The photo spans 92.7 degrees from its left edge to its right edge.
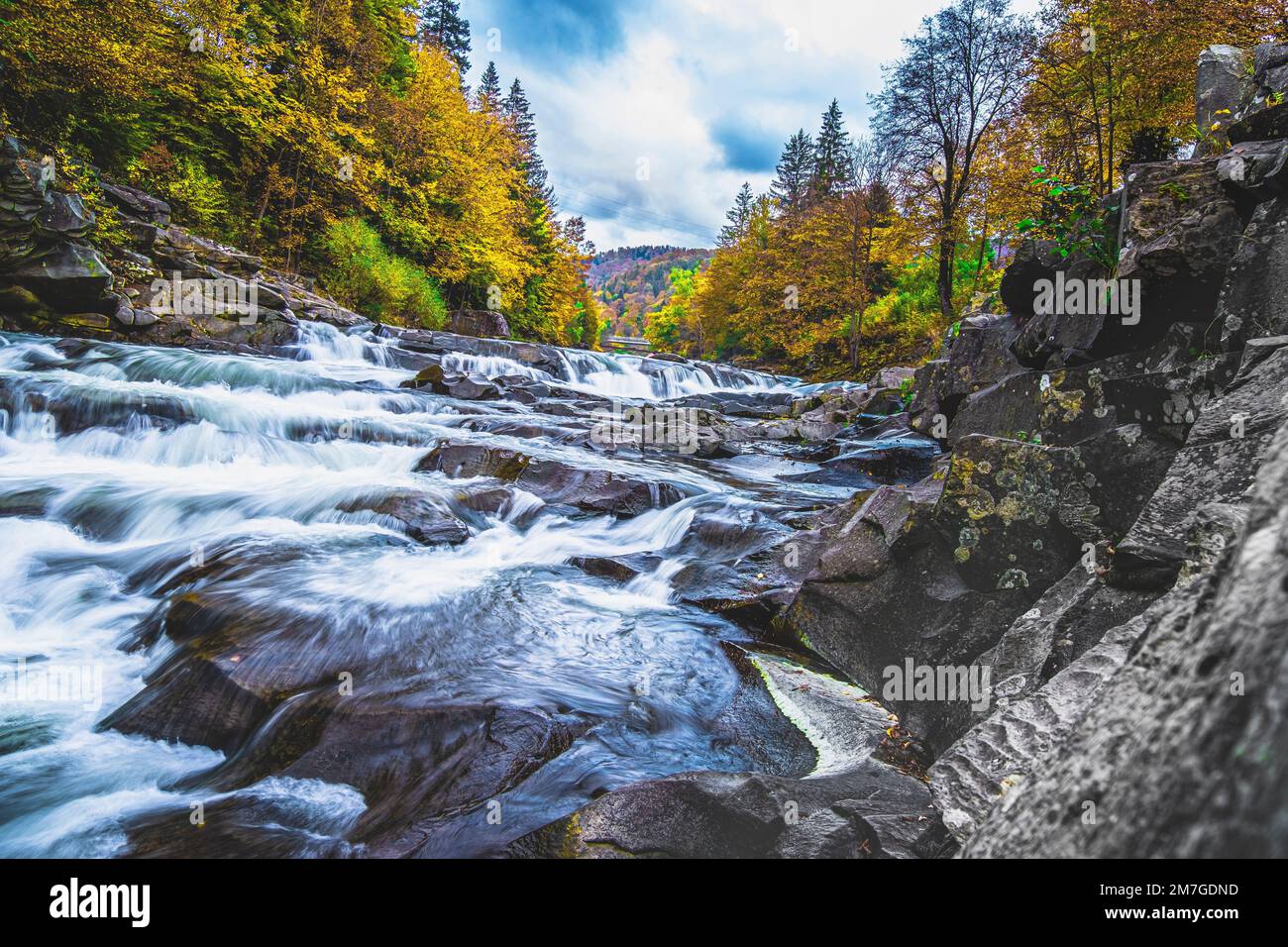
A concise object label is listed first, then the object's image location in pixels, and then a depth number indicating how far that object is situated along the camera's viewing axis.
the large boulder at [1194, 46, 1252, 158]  6.11
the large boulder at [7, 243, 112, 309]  11.94
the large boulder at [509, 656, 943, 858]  2.44
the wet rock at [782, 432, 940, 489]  11.03
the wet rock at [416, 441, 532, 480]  9.34
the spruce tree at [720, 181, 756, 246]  59.31
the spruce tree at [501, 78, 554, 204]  54.72
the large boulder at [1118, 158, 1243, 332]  4.71
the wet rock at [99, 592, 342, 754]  3.68
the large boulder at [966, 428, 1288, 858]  0.68
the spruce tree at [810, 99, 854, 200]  39.97
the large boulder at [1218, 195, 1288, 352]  3.87
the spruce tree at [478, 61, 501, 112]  56.78
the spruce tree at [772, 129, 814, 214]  62.20
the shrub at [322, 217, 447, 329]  23.78
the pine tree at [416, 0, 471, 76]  51.09
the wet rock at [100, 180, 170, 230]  15.38
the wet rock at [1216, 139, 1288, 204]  4.09
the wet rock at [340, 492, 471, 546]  7.08
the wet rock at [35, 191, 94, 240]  11.82
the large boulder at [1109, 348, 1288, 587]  2.87
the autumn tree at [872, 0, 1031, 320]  19.09
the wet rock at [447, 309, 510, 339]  29.03
